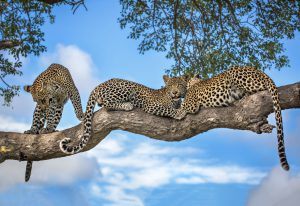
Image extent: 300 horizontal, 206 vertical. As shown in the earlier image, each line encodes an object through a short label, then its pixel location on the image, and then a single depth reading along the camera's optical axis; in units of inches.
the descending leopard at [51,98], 871.1
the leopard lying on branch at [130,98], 709.9
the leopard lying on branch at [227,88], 671.8
